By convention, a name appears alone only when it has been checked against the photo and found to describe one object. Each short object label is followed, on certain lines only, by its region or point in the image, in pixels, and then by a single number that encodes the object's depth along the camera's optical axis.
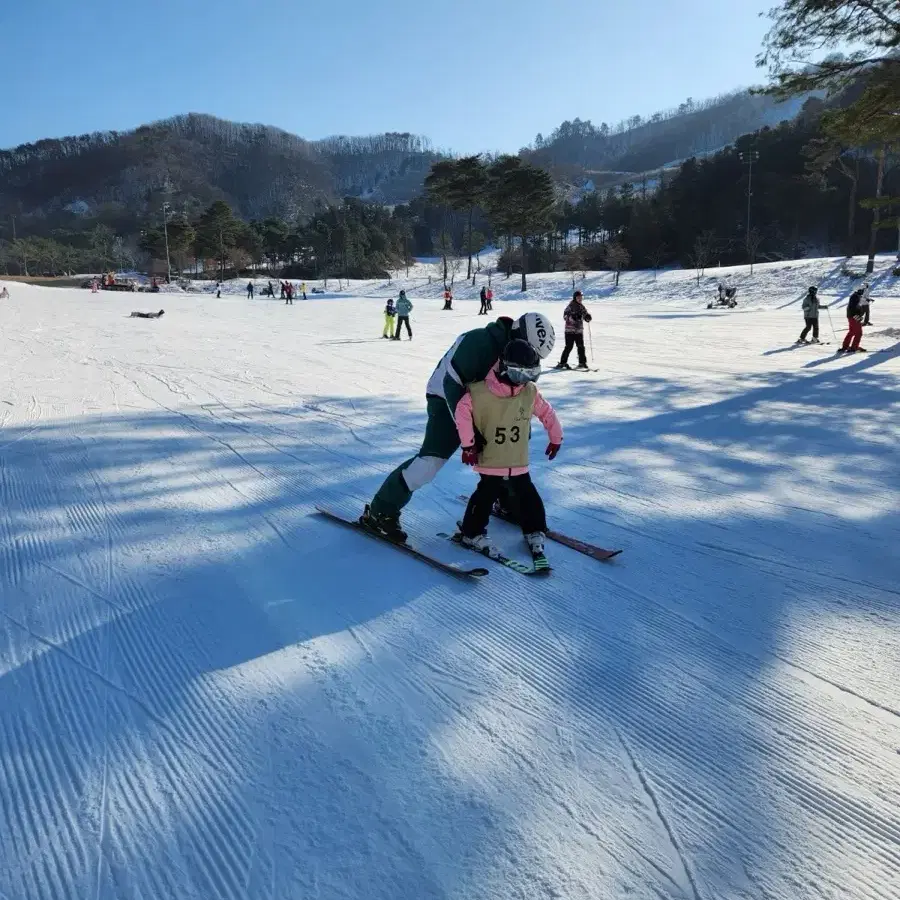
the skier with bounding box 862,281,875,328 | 13.18
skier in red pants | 12.82
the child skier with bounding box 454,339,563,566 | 3.53
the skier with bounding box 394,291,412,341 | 17.42
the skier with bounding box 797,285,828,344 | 14.59
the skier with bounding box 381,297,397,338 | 18.28
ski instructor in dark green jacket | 3.59
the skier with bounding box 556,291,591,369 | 11.59
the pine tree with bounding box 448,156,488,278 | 47.72
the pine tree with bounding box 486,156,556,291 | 45.81
